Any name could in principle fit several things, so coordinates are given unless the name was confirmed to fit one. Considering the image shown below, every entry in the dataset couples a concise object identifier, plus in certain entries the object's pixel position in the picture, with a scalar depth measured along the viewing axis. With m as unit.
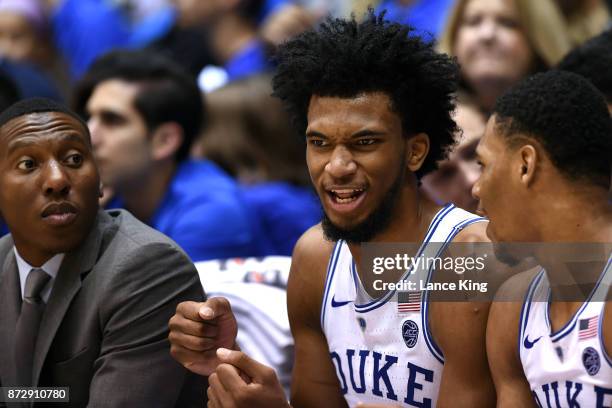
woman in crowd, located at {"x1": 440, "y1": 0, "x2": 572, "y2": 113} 11.12
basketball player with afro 6.54
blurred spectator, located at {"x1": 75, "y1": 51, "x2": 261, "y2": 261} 10.84
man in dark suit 7.15
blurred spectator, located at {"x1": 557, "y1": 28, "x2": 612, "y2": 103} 8.76
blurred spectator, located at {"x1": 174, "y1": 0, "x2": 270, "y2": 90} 14.46
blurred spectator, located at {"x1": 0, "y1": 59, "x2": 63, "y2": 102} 12.26
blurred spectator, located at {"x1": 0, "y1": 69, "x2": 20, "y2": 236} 11.50
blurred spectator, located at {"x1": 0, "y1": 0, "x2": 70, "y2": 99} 15.93
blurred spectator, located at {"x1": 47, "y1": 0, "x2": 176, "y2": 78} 15.90
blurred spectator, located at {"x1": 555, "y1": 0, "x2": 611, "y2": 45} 11.52
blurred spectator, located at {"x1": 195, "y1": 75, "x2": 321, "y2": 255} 11.56
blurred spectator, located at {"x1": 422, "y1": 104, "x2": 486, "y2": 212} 9.22
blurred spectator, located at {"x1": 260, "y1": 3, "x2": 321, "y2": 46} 13.26
